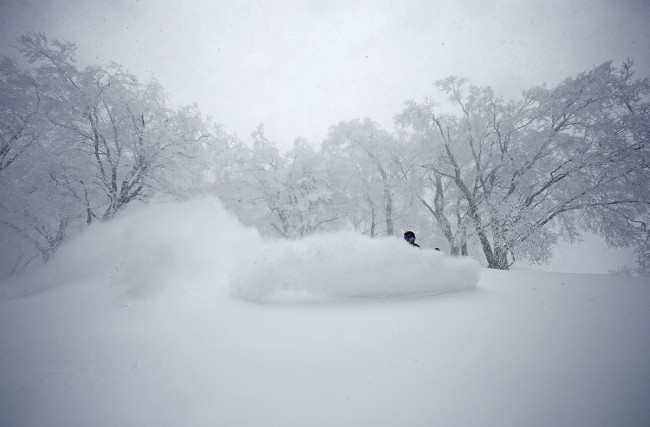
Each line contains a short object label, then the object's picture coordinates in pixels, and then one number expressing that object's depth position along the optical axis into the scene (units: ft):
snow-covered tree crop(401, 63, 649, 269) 29.07
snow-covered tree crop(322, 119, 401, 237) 51.98
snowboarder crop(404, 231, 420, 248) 22.34
